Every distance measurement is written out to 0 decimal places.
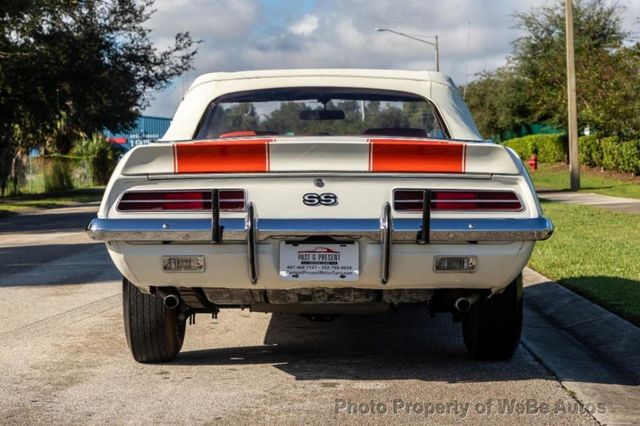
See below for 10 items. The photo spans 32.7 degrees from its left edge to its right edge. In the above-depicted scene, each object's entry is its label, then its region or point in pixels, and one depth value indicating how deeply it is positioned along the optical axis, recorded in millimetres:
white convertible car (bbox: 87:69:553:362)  5391
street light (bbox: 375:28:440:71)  51625
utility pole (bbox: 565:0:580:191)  29031
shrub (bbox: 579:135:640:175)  33094
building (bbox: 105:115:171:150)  73875
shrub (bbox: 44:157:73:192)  40094
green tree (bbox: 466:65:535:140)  54844
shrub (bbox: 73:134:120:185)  47031
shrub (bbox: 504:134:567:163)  47219
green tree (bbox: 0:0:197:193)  31359
